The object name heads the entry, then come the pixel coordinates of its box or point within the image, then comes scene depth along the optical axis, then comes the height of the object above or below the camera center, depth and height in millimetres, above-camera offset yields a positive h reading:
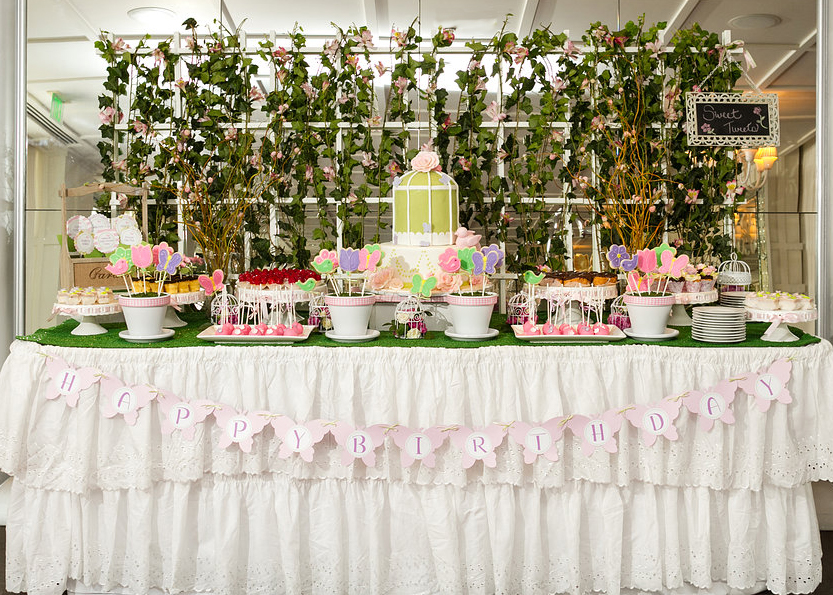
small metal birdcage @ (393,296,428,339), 2621 -40
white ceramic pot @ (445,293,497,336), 2572 -11
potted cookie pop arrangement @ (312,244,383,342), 2553 +42
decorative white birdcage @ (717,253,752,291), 3105 +129
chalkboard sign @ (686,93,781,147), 3270 +871
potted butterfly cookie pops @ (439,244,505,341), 2572 +36
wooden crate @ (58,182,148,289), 2961 +180
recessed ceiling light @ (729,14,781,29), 3561 +1452
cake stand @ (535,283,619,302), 2742 +63
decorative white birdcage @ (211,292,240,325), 2676 +1
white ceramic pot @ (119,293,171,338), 2574 -11
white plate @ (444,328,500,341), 2568 -100
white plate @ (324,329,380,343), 2533 -102
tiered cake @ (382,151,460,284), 2881 +402
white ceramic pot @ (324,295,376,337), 2555 -12
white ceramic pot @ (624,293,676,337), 2586 -19
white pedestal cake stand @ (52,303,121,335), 2660 -7
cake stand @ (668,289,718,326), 2879 +27
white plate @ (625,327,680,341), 2570 -103
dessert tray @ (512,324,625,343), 2537 -107
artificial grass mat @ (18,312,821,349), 2506 -111
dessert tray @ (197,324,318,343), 2529 -100
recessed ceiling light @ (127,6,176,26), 3686 +1539
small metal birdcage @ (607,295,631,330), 2820 -32
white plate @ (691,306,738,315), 2543 -9
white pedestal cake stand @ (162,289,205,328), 2793 +34
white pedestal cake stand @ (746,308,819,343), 2557 -40
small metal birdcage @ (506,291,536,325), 2893 -6
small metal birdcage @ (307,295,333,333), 2795 -25
